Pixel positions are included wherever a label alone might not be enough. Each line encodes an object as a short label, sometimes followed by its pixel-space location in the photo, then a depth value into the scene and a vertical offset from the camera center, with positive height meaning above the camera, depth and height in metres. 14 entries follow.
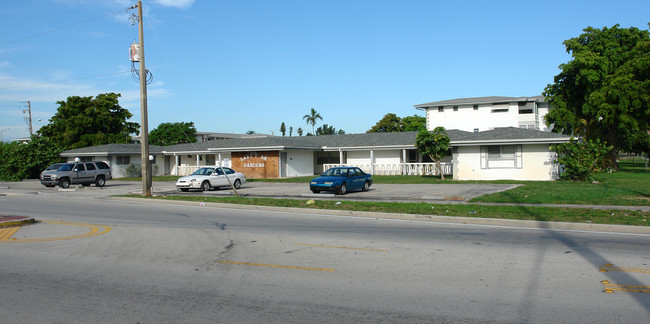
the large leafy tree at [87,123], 56.31 +5.62
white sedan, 26.94 -0.81
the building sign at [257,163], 39.94 +0.09
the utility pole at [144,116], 23.86 +2.60
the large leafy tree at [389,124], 79.44 +6.21
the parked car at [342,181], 23.28 -0.94
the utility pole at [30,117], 64.35 +7.62
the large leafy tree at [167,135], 77.25 +5.16
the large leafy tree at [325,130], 105.61 +7.33
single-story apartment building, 30.67 +0.67
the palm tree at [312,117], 98.69 +9.54
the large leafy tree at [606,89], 38.84 +5.73
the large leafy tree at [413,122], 76.19 +6.21
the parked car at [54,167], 32.46 +0.20
